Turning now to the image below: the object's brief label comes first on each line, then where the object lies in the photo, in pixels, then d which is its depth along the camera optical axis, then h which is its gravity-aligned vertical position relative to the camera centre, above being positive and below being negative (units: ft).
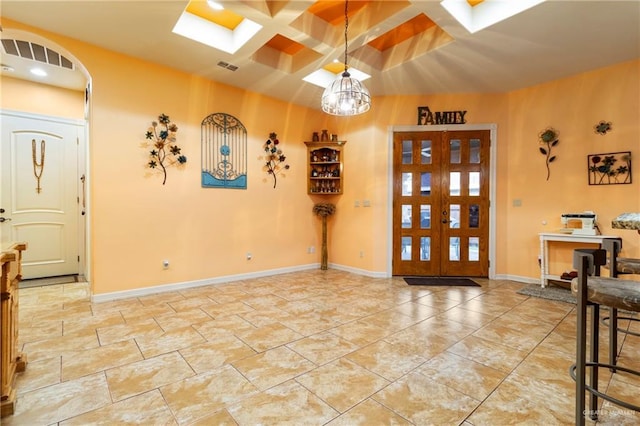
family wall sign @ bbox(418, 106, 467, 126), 15.79 +4.97
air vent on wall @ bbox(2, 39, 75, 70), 11.23 +6.36
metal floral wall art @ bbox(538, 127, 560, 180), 13.96 +3.18
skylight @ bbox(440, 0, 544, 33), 9.06 +6.37
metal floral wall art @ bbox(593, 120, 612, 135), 12.57 +3.48
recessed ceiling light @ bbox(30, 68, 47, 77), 13.41 +6.38
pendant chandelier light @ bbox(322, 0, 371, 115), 9.05 +3.55
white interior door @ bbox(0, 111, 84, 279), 14.12 +0.94
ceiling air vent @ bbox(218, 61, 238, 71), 12.57 +6.23
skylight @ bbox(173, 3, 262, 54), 10.61 +6.70
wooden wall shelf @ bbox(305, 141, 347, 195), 17.71 +2.48
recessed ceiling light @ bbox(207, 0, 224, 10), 8.98 +6.76
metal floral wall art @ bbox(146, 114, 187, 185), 12.67 +2.78
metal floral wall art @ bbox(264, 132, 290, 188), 16.37 +2.89
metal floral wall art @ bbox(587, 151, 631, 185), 12.16 +1.70
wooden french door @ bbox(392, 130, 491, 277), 15.78 +0.27
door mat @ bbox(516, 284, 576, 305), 12.09 -3.75
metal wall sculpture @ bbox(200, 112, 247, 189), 14.21 +2.84
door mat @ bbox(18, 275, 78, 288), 14.10 -3.64
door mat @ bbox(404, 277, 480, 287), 14.57 -3.78
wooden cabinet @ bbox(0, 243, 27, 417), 5.30 -2.31
